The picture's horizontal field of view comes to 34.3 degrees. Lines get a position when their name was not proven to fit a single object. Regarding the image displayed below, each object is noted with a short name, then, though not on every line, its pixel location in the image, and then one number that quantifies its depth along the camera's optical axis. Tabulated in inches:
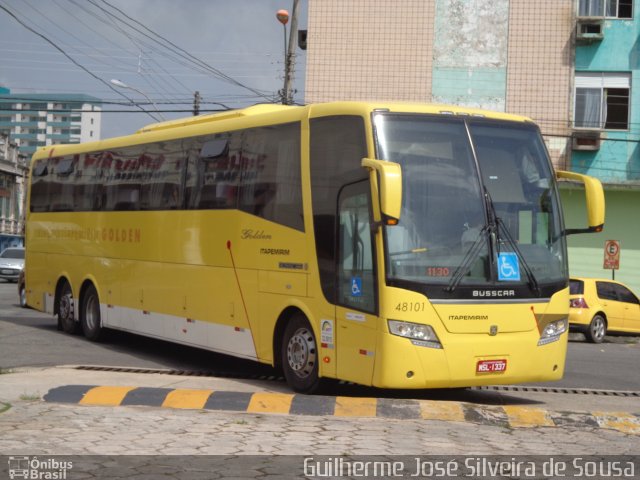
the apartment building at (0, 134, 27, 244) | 3243.1
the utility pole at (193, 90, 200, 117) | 1559.4
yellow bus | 415.8
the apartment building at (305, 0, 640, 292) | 1274.6
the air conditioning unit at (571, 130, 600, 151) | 1262.3
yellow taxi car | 940.0
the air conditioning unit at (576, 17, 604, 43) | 1276.5
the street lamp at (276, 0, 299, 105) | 1200.8
